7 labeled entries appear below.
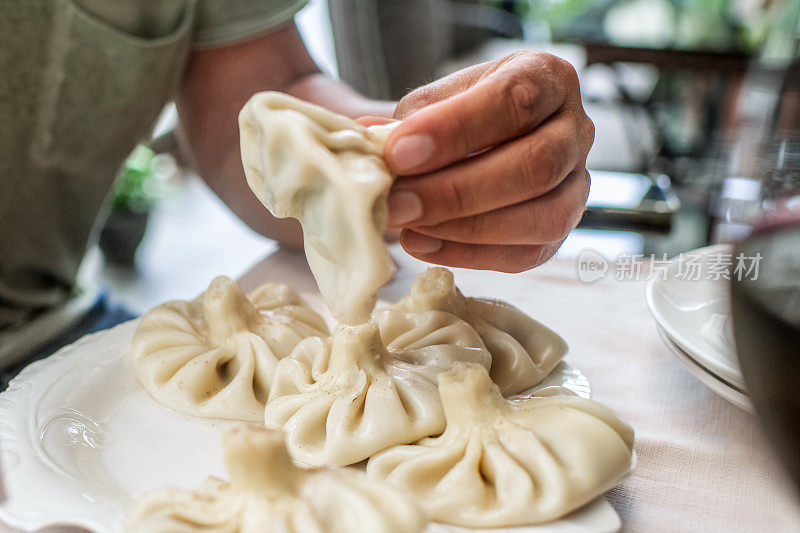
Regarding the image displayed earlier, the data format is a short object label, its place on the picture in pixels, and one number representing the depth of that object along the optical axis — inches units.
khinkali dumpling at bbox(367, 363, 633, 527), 16.5
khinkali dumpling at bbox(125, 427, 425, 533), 15.7
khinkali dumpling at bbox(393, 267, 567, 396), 19.2
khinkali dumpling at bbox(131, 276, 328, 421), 19.0
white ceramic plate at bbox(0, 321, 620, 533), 16.4
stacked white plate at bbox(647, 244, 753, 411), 18.7
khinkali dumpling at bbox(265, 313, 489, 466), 17.6
